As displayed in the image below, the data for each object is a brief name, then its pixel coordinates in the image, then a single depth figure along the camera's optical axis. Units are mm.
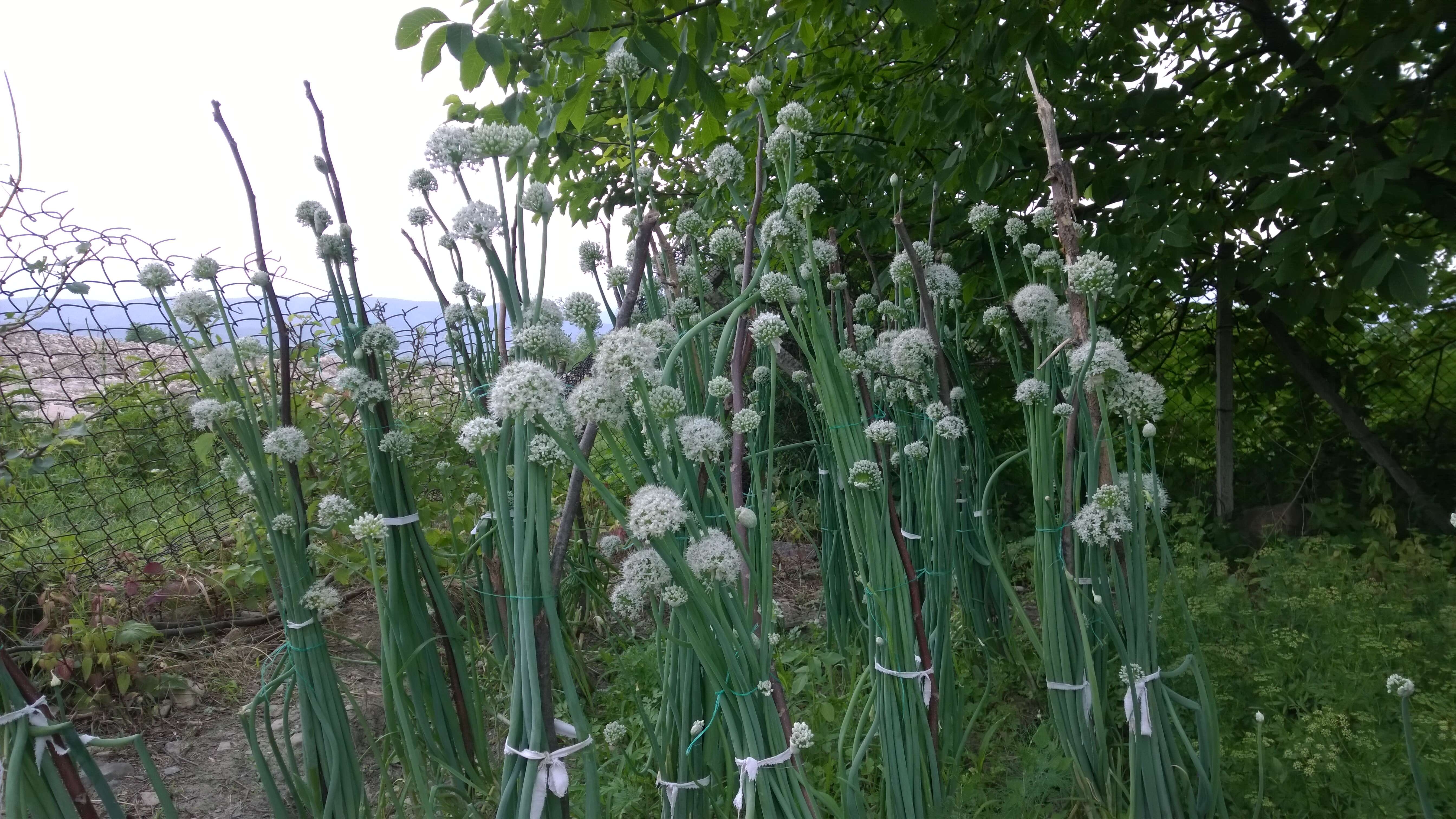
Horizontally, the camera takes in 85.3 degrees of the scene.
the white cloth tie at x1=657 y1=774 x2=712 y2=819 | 1506
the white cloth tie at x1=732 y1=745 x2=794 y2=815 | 1338
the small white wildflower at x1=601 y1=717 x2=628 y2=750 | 1867
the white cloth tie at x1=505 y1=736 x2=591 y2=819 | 1213
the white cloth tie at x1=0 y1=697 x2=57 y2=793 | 1167
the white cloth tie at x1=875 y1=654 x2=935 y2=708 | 1780
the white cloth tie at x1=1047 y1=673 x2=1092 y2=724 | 1938
